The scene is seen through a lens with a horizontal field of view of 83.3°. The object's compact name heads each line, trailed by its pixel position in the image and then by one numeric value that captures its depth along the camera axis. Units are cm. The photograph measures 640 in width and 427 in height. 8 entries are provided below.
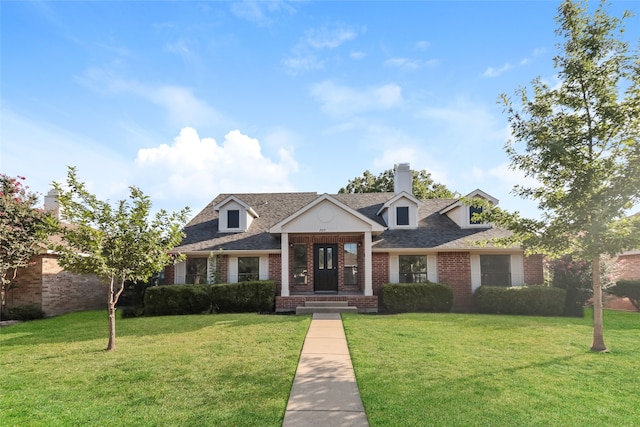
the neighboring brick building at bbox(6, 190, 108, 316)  1509
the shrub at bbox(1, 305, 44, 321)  1428
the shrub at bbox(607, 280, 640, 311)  1605
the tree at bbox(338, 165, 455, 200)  3987
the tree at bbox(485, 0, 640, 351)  746
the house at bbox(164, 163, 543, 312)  1562
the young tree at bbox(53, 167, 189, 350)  798
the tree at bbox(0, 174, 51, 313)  1339
